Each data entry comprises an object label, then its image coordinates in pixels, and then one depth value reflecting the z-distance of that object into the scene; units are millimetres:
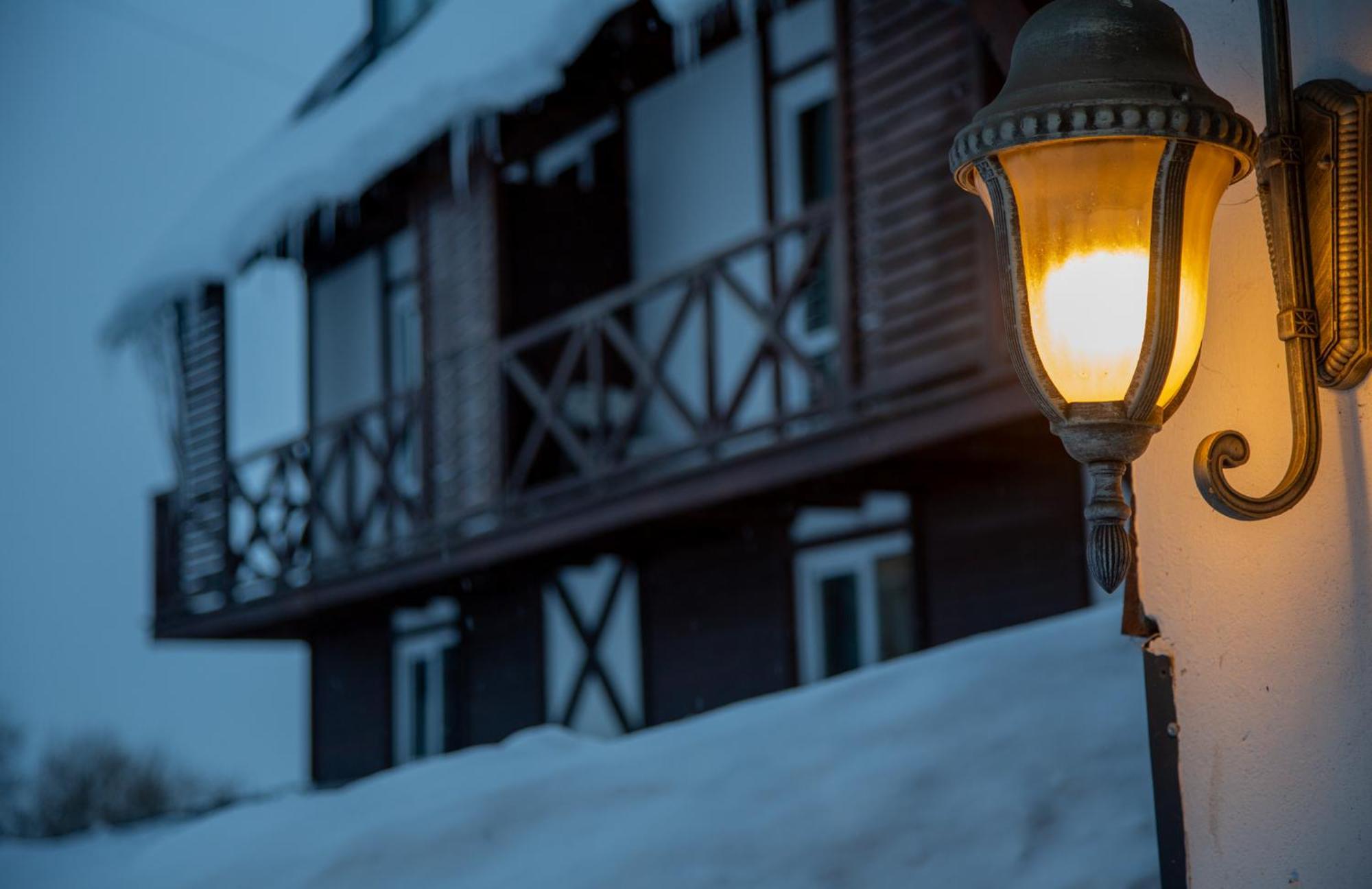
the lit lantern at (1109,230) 2584
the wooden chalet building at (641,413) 7613
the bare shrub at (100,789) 29406
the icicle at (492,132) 10258
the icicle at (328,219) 11784
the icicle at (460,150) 10281
